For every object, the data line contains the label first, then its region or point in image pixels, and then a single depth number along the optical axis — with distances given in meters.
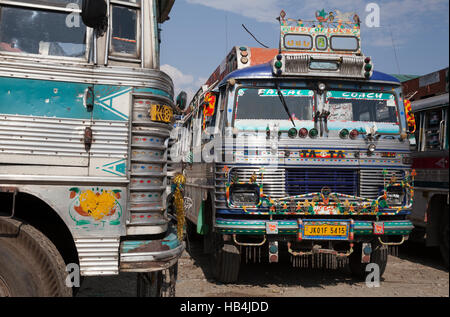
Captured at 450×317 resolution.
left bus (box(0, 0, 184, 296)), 2.81
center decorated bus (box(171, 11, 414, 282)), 5.03
